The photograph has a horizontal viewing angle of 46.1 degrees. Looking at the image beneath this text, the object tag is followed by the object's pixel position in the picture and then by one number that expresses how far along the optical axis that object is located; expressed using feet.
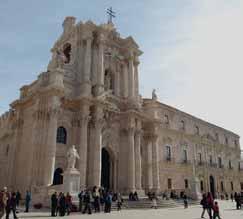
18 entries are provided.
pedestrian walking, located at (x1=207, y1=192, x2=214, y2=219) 39.72
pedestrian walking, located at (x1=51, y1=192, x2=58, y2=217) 45.91
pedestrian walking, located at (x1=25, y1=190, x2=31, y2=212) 53.40
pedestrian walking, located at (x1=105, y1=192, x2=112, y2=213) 54.85
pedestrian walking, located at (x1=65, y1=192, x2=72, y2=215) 48.88
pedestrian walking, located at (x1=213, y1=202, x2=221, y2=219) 37.24
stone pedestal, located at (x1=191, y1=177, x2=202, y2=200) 95.38
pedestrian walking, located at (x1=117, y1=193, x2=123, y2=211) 60.13
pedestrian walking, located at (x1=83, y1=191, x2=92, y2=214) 50.76
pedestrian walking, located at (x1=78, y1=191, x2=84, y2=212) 54.44
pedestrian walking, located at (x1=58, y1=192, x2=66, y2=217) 46.50
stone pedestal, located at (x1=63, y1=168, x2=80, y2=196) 58.30
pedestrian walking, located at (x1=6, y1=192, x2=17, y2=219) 38.96
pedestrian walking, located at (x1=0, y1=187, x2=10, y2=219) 36.01
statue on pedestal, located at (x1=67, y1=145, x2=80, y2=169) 60.64
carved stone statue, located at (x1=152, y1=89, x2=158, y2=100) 106.63
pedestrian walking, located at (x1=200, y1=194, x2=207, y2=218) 43.35
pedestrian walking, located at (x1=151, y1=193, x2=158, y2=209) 68.64
